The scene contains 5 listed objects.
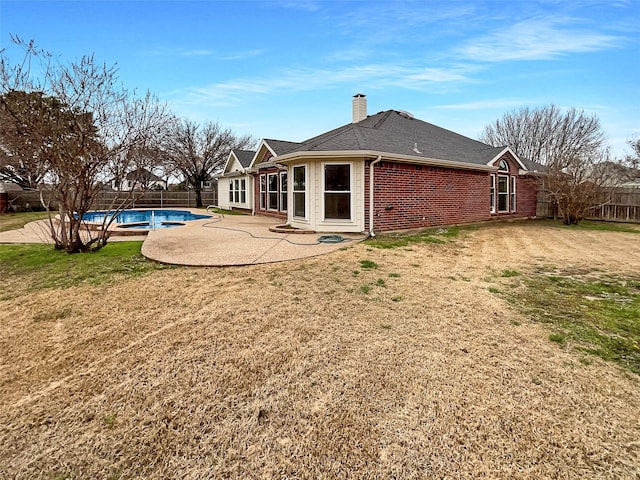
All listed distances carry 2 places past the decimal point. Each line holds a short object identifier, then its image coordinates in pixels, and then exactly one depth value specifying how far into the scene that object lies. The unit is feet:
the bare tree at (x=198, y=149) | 91.35
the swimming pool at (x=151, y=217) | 50.08
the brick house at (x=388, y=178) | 35.70
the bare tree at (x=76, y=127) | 23.71
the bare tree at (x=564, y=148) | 50.26
